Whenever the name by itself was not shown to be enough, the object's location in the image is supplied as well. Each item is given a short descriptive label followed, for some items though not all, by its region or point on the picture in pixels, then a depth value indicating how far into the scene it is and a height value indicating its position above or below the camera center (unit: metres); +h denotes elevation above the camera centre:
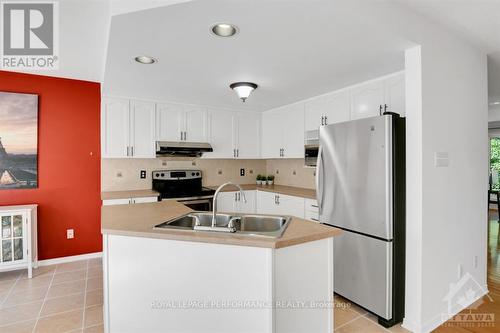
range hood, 4.01 +0.30
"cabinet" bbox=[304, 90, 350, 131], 3.36 +0.76
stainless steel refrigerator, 2.25 -0.37
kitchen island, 1.58 -0.68
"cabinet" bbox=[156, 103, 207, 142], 4.11 +0.70
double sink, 2.03 -0.39
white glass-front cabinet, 3.11 -0.78
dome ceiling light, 3.18 +0.93
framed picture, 3.33 +0.35
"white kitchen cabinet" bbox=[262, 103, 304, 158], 4.17 +0.59
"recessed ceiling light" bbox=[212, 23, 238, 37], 1.83 +0.94
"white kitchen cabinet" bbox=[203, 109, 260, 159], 4.55 +0.59
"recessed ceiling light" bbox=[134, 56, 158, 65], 2.37 +0.95
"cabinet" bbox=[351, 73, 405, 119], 2.73 +0.75
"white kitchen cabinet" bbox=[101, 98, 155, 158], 3.77 +0.56
